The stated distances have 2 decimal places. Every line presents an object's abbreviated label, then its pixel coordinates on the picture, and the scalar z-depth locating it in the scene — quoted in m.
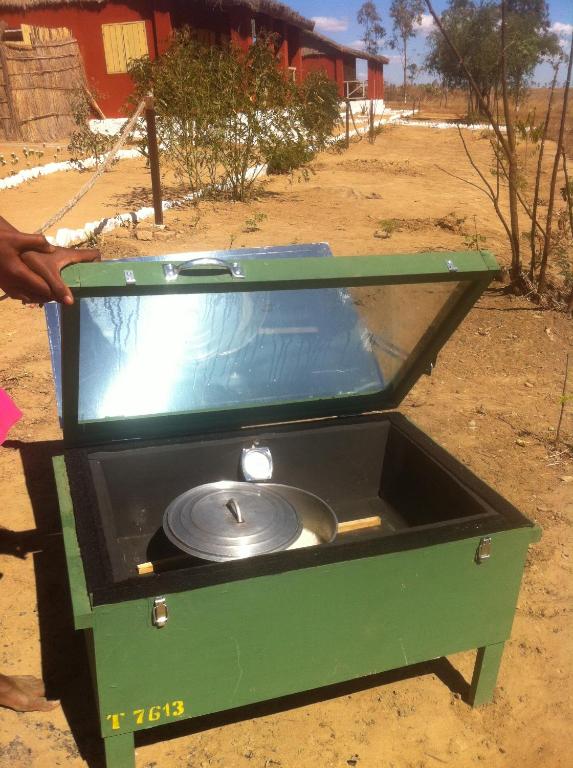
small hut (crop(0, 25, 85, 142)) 14.09
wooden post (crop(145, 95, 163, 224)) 7.08
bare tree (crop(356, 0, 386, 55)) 58.22
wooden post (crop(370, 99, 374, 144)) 19.28
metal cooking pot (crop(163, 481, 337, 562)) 1.98
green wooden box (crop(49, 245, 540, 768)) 1.66
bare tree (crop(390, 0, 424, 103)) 54.72
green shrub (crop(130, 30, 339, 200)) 9.36
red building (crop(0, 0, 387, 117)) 16.22
